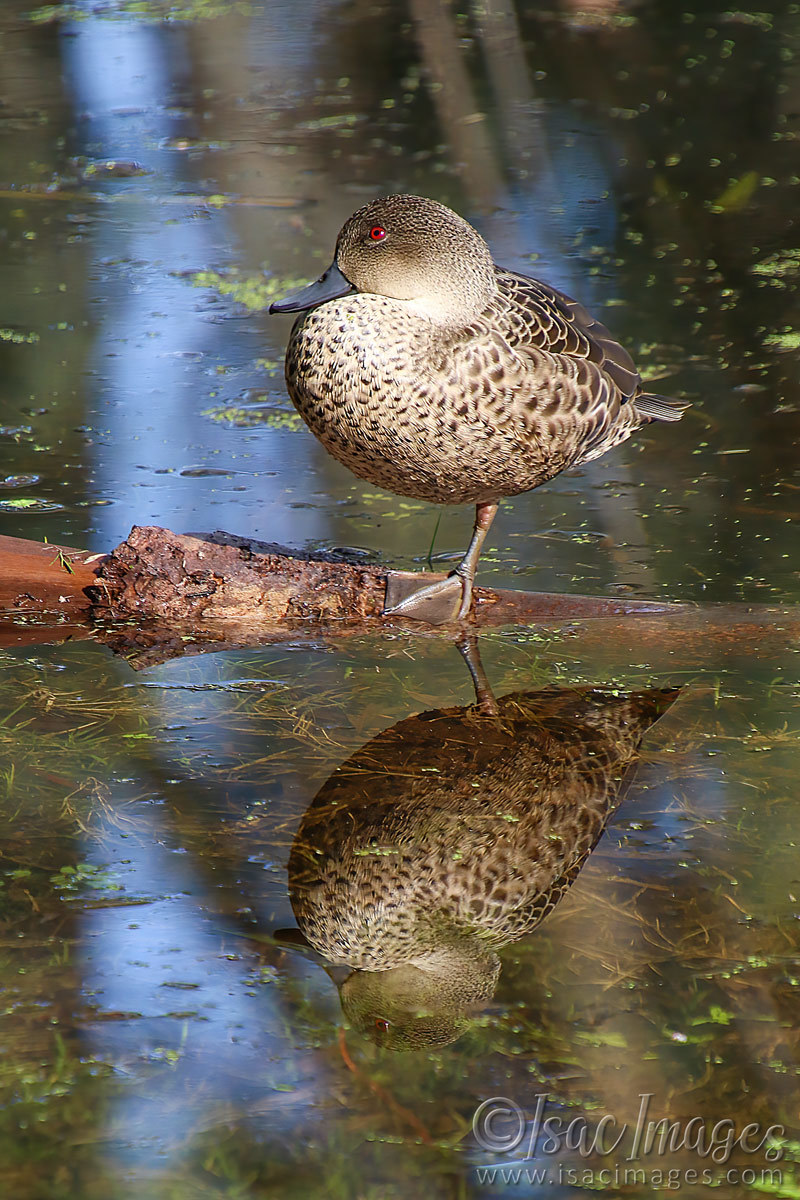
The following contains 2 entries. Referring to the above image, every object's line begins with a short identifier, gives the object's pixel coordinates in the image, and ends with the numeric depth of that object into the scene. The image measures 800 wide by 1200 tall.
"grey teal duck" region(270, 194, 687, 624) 7.51
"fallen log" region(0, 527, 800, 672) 7.95
